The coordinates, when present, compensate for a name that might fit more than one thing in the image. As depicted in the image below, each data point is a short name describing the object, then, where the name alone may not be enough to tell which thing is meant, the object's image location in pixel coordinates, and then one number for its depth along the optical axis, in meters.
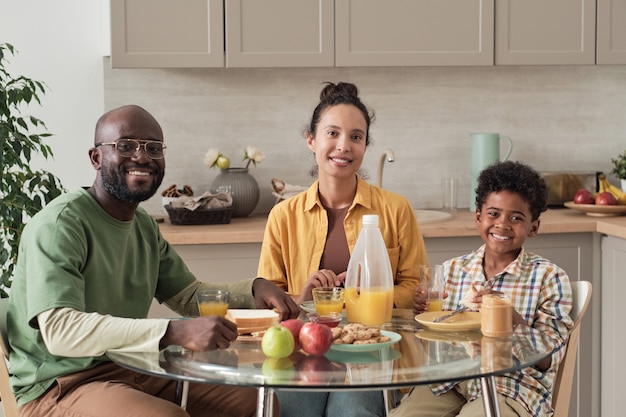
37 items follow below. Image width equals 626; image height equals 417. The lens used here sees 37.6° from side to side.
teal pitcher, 4.10
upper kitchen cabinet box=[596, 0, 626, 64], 3.95
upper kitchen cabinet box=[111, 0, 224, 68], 3.68
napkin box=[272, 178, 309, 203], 3.95
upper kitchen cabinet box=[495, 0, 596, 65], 3.89
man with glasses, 2.01
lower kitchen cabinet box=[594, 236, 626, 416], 3.59
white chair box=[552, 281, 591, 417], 2.38
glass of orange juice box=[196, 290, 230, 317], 2.20
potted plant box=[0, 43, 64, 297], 3.10
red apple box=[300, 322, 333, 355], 1.93
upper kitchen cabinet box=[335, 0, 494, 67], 3.80
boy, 2.40
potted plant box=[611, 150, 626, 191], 4.14
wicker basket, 3.67
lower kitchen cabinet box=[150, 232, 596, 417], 3.54
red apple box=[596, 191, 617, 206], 3.83
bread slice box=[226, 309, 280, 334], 2.17
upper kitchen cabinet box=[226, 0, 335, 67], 3.74
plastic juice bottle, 2.24
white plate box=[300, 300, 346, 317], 2.41
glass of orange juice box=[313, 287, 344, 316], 2.25
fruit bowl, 3.79
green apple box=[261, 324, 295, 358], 1.92
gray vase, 3.90
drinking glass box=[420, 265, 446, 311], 2.34
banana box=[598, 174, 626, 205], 3.89
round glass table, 1.78
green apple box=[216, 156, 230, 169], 3.95
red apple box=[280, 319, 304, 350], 1.99
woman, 2.74
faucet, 3.98
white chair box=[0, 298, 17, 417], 2.11
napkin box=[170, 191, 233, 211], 3.67
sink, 3.81
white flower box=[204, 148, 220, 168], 3.97
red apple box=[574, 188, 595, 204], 3.89
